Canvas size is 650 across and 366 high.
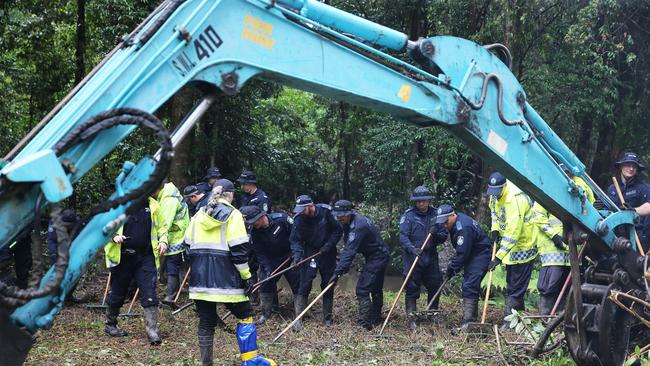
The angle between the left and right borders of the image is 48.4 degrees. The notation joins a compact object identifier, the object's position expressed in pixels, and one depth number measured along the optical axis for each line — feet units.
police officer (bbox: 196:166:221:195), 40.29
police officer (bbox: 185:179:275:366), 24.17
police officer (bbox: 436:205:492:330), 32.24
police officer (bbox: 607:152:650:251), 26.71
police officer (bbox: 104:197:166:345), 29.78
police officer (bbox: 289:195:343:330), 34.42
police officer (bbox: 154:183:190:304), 32.50
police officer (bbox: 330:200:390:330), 33.45
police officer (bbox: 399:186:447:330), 33.73
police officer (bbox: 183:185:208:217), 37.27
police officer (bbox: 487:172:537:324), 30.17
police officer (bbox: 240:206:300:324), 35.55
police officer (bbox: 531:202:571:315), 28.27
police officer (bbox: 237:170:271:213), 36.99
